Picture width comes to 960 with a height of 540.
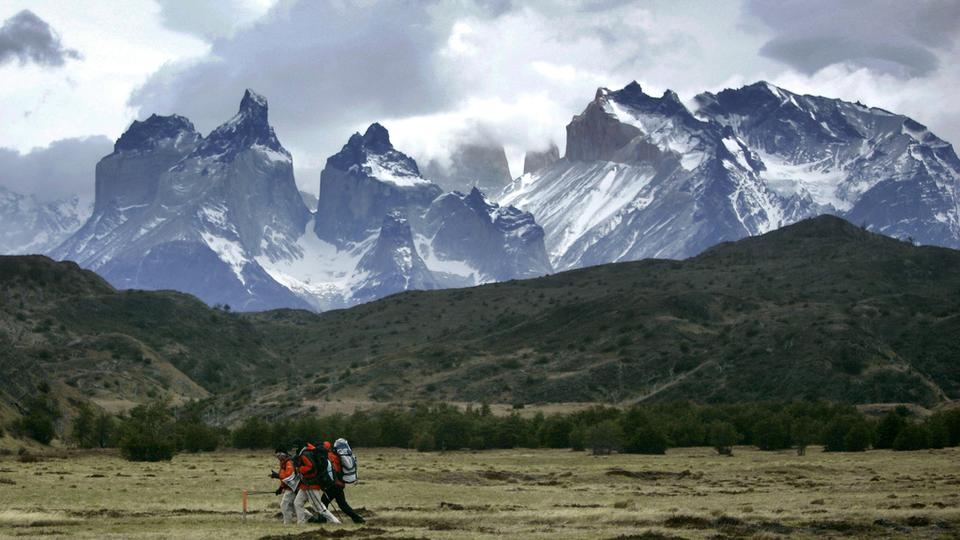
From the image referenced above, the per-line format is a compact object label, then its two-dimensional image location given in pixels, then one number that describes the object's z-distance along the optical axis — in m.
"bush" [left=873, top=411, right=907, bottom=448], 89.12
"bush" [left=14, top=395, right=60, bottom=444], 95.19
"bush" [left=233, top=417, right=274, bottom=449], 101.94
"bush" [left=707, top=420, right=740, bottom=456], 94.06
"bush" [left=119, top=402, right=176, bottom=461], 77.56
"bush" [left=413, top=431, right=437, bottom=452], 102.19
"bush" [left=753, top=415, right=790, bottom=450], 95.25
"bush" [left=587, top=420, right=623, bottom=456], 91.50
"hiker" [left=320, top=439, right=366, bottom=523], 40.94
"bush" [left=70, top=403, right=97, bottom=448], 99.88
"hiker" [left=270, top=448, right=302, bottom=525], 40.97
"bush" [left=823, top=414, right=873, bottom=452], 87.88
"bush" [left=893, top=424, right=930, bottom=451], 85.19
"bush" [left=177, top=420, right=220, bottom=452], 96.69
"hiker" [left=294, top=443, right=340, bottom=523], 40.72
